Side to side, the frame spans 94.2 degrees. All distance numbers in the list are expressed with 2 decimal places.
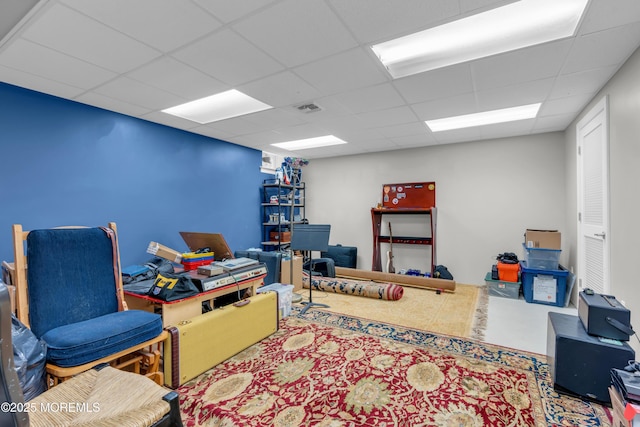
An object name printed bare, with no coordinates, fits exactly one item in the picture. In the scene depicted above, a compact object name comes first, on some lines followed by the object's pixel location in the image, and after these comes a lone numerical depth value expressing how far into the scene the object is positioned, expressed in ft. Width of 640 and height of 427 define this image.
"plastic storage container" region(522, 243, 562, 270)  13.60
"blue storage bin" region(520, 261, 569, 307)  13.19
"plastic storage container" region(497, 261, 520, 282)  14.38
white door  9.39
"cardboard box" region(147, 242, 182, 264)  11.37
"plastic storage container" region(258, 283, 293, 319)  11.23
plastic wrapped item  4.73
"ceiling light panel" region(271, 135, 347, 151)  16.76
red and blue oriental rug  6.11
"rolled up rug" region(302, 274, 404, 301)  13.88
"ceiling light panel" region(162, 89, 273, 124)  11.20
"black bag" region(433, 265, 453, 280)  16.88
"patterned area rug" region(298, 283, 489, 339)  10.80
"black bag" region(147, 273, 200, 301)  7.40
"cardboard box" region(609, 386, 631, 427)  4.90
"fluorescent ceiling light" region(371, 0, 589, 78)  6.42
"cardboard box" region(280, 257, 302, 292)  14.96
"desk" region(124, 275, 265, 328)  7.34
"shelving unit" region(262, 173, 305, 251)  18.86
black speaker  6.25
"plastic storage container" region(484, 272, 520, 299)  14.34
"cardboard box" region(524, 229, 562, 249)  14.10
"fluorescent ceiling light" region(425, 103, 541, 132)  12.29
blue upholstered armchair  5.36
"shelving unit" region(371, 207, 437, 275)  17.26
